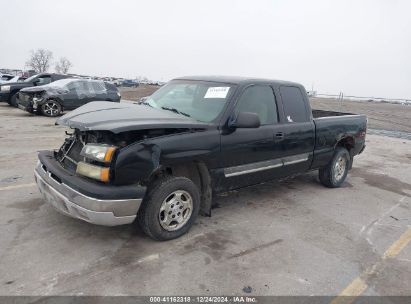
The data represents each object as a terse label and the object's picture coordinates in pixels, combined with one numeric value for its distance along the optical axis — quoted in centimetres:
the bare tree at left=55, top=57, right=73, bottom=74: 9569
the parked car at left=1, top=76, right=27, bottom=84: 1926
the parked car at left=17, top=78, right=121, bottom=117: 1345
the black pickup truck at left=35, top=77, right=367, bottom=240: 341
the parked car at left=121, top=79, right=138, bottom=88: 6103
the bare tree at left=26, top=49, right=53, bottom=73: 9025
